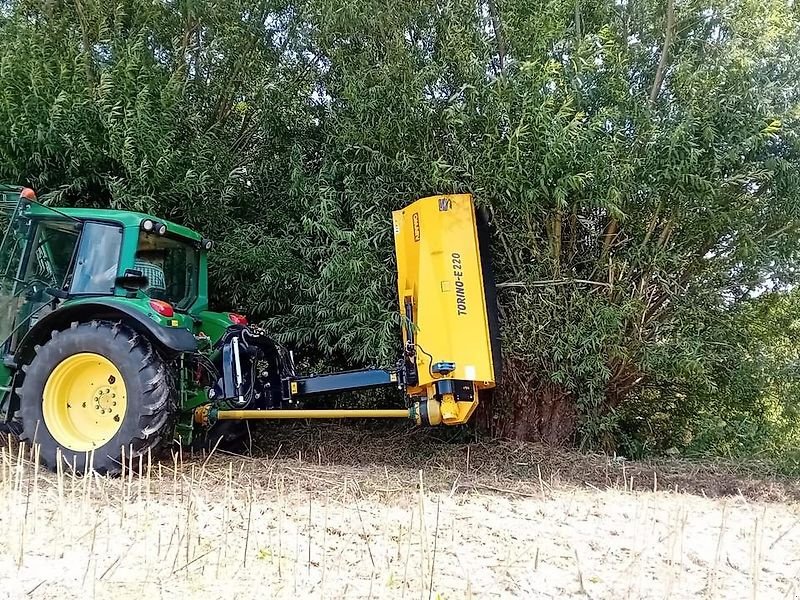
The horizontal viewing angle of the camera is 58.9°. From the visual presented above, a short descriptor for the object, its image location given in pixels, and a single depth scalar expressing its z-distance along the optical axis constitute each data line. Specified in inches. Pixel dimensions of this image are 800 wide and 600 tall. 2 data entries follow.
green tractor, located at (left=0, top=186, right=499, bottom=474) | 162.7
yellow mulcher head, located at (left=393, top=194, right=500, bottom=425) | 173.3
